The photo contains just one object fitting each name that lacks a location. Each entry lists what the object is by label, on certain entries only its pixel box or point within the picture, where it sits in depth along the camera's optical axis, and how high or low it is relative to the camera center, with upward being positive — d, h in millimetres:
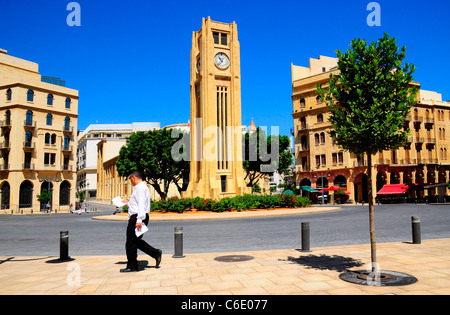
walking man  6379 -762
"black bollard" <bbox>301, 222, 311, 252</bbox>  8359 -1610
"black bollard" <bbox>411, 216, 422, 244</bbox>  9189 -1613
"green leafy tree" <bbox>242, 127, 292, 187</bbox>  42406 +3666
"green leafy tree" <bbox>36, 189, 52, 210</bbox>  40756 -1890
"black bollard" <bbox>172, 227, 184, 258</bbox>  8081 -1628
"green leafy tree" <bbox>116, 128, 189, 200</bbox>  39125 +3070
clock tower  33812 +6918
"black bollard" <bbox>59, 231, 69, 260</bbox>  7950 -1625
